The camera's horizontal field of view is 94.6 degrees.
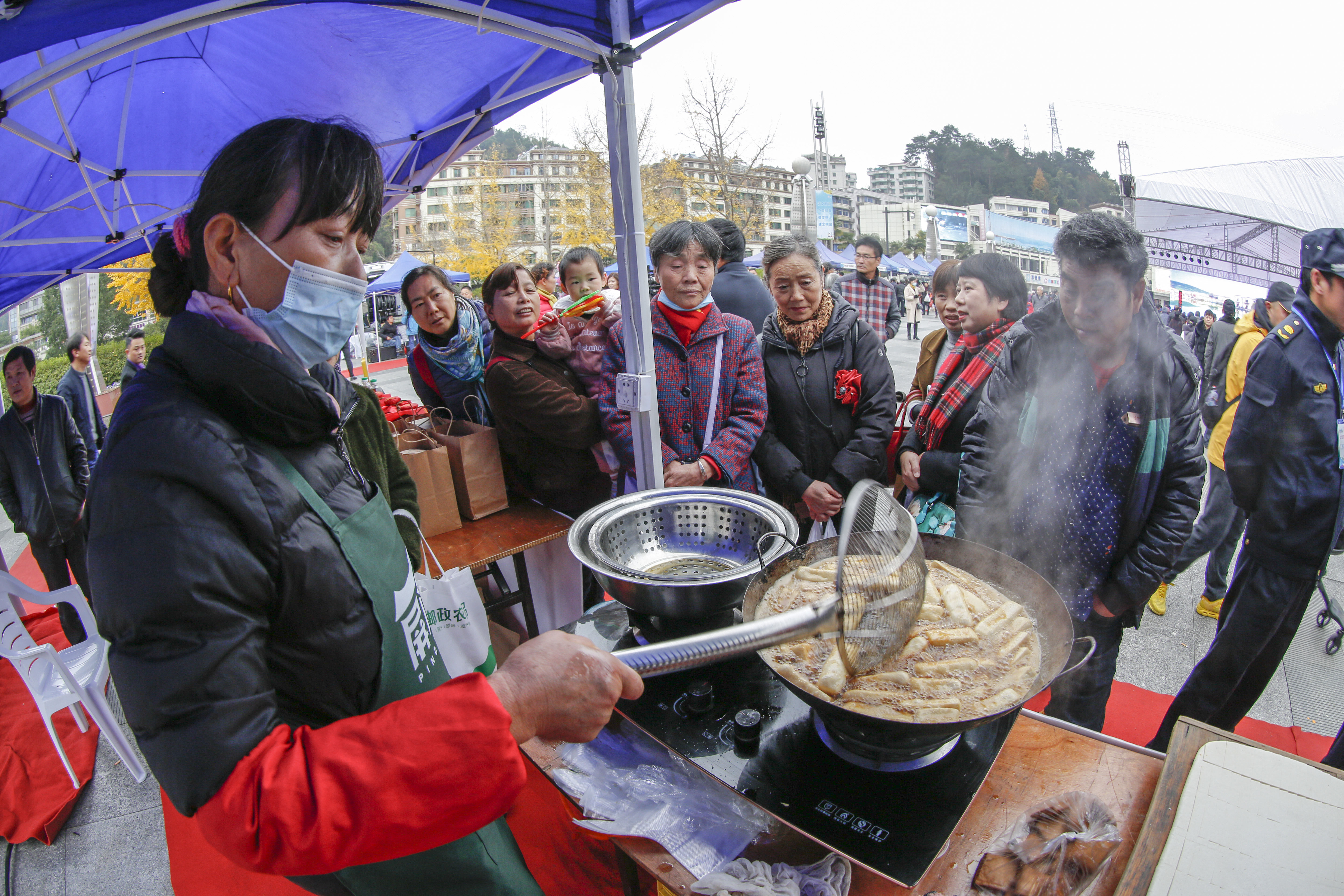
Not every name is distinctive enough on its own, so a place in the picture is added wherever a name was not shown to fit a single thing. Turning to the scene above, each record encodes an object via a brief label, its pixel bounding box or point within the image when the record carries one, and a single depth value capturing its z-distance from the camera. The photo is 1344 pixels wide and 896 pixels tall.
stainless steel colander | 1.92
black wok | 1.12
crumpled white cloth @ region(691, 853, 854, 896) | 1.17
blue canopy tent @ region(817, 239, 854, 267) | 25.89
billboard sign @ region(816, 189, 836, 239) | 37.91
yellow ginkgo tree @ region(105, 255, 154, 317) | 11.83
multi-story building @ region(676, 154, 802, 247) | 21.53
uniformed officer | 2.38
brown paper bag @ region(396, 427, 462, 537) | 3.06
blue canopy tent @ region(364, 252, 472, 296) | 16.88
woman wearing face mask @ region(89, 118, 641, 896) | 0.84
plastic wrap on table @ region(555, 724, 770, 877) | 1.28
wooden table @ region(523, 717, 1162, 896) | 1.21
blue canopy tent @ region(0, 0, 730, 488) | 2.32
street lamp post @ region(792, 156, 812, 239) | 16.31
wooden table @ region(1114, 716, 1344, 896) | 1.10
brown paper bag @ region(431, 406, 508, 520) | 3.26
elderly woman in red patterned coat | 3.01
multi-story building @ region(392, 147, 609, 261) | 25.30
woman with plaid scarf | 2.88
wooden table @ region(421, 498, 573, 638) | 2.99
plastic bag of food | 1.16
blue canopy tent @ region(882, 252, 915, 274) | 40.88
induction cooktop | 1.14
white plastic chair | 2.92
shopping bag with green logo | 1.54
